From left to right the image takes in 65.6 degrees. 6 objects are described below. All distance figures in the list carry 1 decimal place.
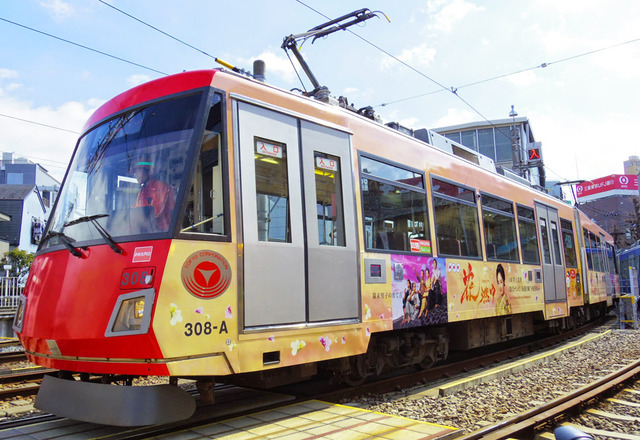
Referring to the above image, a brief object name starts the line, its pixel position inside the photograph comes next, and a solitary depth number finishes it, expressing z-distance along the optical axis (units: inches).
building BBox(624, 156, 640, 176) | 3932.1
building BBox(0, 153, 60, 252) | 1360.7
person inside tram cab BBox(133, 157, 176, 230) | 154.7
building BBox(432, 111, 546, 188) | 1342.3
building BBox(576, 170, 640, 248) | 2561.5
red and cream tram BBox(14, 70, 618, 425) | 147.2
